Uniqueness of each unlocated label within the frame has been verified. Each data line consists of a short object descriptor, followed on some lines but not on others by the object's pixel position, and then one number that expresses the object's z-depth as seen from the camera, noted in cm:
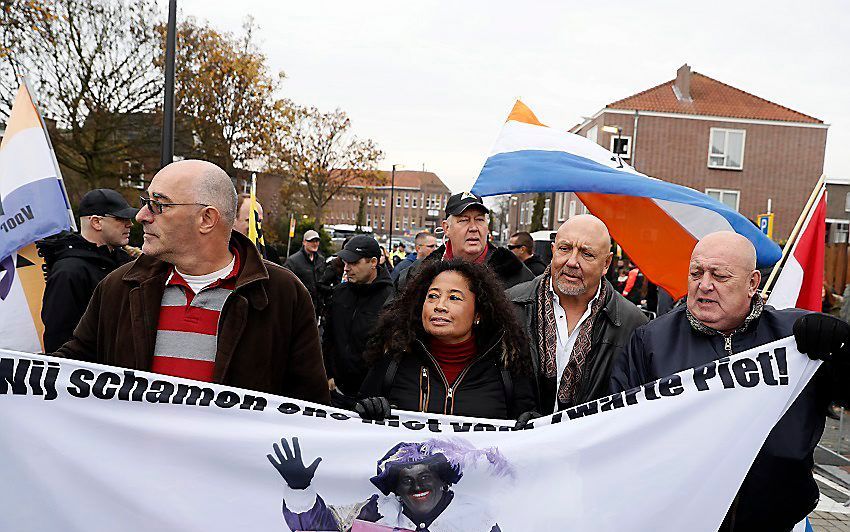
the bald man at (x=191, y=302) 286
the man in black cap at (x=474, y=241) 491
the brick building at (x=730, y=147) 3991
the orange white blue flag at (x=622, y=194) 420
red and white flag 384
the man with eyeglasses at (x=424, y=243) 964
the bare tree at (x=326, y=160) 3932
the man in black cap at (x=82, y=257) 429
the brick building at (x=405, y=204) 12412
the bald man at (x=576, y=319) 352
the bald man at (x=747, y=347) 262
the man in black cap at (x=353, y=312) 596
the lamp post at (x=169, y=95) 938
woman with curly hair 315
